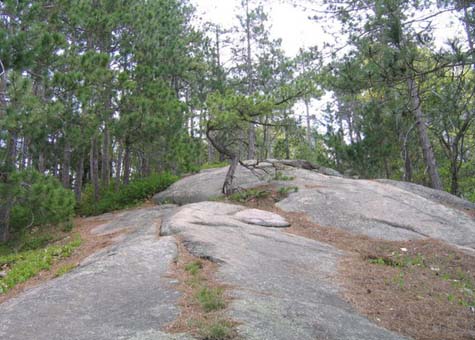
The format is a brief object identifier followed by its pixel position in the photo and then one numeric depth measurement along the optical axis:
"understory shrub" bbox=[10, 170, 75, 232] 7.88
